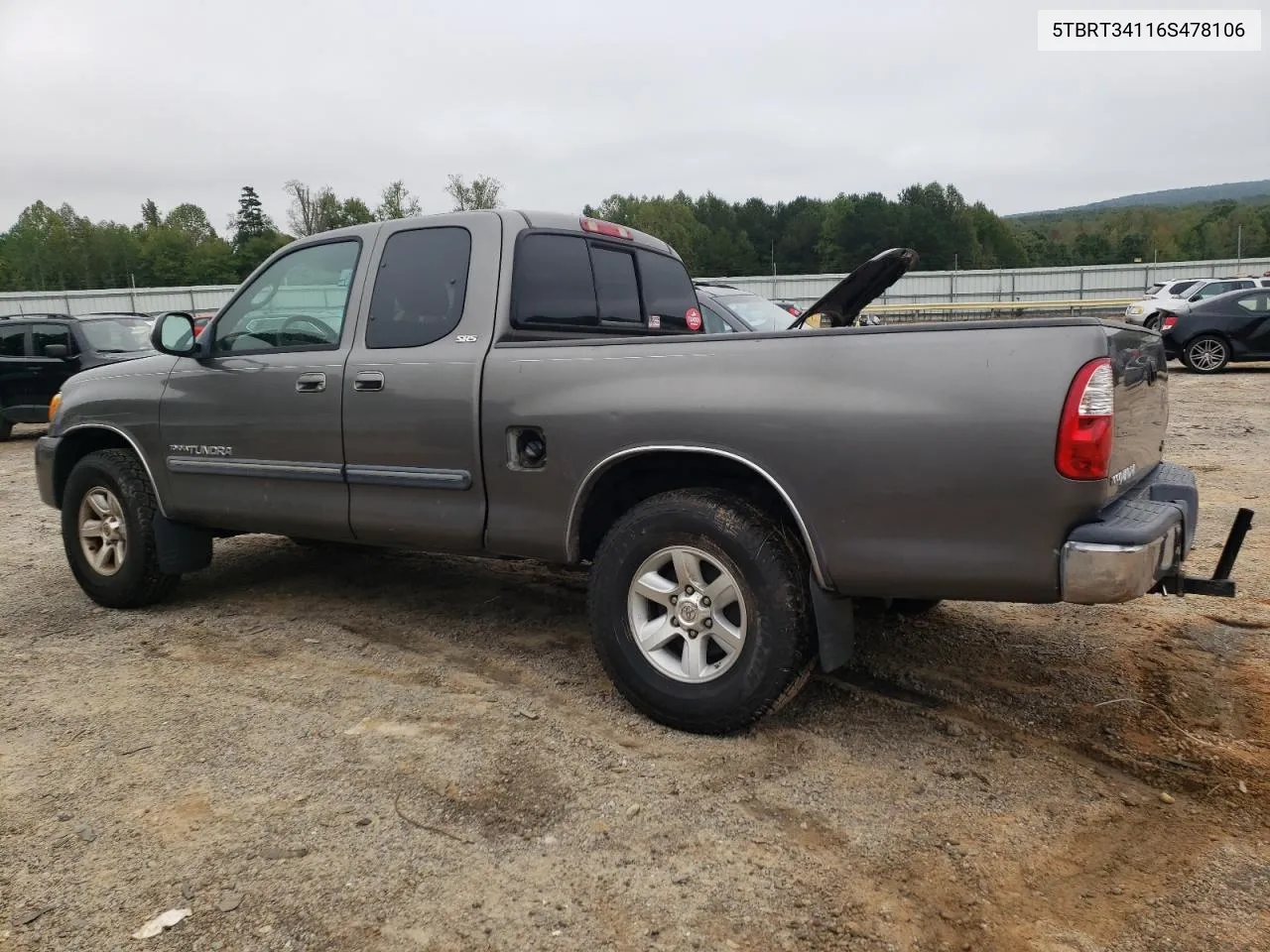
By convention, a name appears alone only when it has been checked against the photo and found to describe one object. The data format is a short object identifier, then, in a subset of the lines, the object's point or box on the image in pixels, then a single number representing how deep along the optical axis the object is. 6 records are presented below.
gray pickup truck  2.75
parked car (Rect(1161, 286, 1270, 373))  15.94
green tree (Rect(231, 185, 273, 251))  96.50
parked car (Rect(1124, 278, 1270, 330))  21.25
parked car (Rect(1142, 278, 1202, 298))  25.35
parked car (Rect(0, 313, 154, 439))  12.34
